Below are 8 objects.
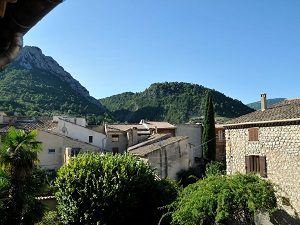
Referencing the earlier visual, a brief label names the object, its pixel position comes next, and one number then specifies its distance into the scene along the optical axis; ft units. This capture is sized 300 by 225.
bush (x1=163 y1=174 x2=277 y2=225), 42.96
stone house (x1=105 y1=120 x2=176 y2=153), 122.62
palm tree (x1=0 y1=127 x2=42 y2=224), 42.52
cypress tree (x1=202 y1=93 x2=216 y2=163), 126.31
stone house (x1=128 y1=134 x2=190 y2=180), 84.99
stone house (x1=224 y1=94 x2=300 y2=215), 58.95
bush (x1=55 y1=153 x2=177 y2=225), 49.24
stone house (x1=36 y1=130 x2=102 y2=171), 94.94
